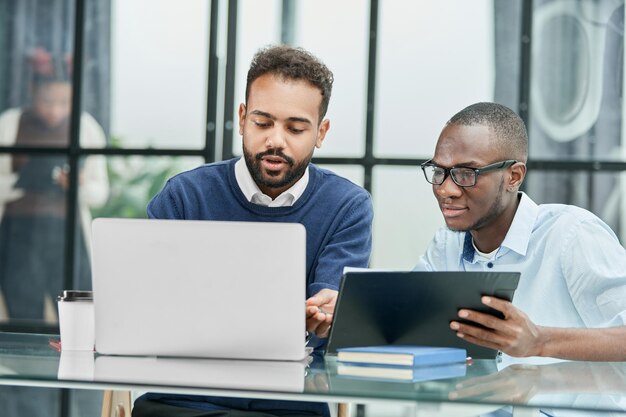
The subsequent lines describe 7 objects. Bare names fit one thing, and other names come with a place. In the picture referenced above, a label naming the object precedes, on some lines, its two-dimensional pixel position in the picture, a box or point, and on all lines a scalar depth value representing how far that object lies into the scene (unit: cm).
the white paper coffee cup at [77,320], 200
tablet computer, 179
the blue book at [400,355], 179
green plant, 419
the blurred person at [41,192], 424
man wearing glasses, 225
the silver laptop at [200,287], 177
